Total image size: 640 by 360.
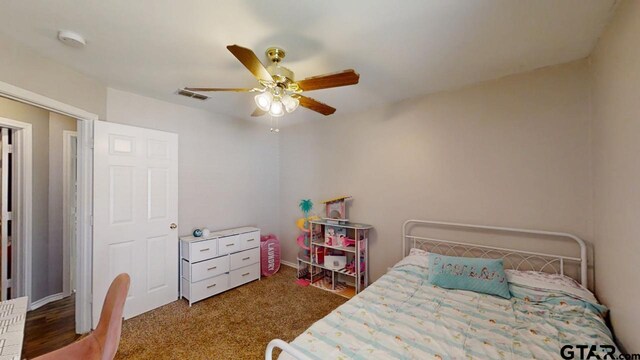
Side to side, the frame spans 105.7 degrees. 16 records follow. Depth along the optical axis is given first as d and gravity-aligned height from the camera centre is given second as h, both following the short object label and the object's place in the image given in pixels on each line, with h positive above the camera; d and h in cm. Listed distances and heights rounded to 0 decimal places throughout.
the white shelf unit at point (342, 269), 306 -115
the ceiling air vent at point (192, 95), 266 +98
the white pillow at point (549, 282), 177 -80
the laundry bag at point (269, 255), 367 -115
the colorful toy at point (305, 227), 358 -69
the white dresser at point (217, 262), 287 -103
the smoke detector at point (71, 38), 164 +100
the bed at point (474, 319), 129 -90
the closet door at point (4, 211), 251 -30
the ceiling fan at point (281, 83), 157 +67
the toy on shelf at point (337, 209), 328 -40
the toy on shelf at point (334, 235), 322 -73
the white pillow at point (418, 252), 256 -77
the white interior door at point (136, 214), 237 -34
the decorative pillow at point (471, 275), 194 -80
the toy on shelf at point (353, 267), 311 -113
